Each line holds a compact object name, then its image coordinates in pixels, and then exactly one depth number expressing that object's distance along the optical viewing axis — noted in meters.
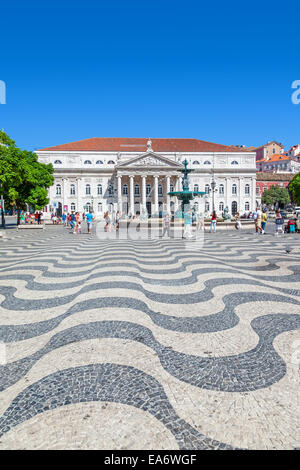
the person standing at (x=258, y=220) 16.81
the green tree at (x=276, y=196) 68.12
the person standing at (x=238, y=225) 22.69
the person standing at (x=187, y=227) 16.50
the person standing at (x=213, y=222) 20.39
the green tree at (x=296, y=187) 49.44
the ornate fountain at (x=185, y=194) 23.16
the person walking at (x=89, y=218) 18.66
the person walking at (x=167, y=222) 17.13
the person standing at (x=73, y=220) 21.30
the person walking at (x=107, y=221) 21.39
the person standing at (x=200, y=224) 22.20
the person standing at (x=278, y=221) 16.72
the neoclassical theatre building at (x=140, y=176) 55.75
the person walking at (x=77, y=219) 20.50
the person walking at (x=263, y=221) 17.44
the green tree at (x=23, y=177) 22.70
